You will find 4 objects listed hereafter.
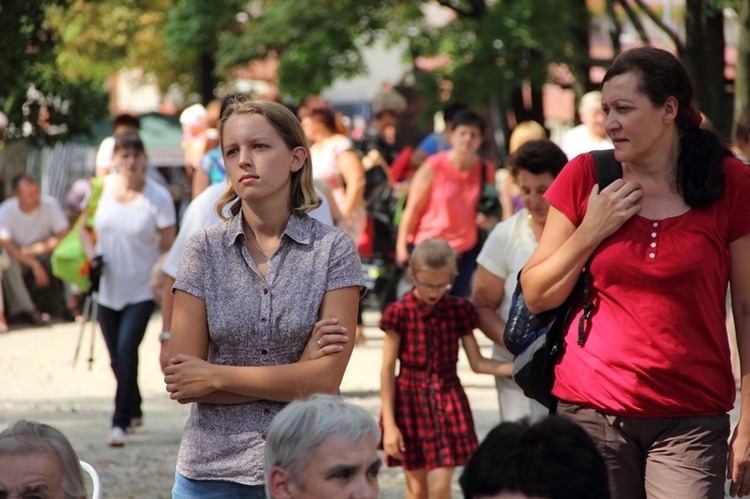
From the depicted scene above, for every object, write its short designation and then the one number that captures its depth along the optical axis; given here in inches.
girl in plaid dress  497.4
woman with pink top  781.9
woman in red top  318.0
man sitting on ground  1254.9
